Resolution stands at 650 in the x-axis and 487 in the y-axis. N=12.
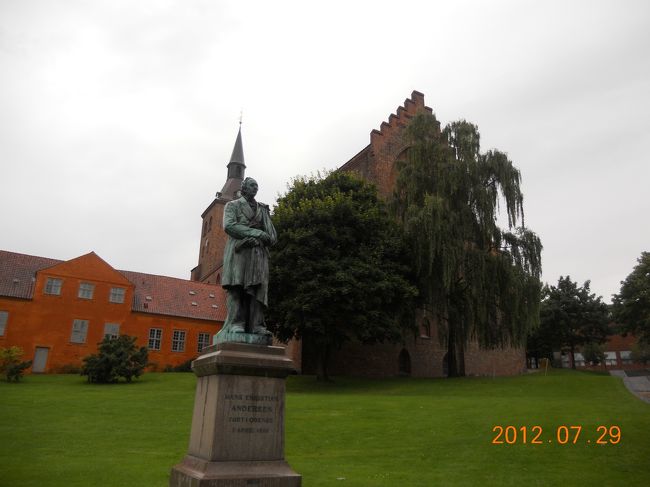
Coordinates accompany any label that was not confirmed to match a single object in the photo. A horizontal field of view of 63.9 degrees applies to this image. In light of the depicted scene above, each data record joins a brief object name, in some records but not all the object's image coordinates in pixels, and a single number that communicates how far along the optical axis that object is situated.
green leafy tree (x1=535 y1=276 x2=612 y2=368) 52.94
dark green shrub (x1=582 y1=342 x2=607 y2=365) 58.69
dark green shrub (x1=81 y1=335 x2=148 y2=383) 30.06
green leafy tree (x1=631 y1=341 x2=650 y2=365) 56.22
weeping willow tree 27.59
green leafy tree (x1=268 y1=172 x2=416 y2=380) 26.53
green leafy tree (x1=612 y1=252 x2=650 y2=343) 43.59
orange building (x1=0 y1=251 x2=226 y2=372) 36.44
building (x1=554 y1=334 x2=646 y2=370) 65.81
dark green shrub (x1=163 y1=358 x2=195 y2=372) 40.38
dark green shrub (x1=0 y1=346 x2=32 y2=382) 29.97
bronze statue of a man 8.17
